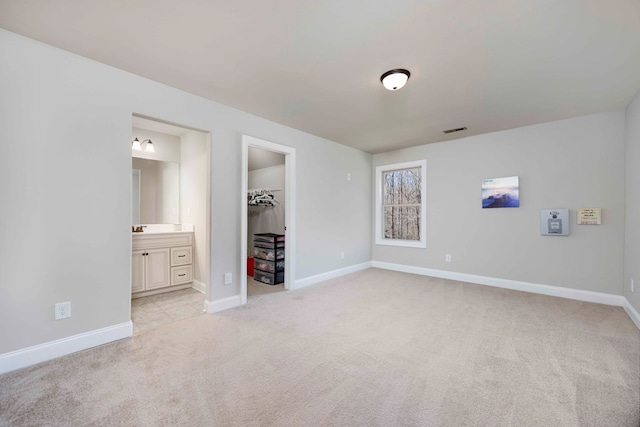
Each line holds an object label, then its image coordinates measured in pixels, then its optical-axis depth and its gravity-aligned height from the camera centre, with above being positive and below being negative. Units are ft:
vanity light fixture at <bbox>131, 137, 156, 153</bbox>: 12.44 +3.30
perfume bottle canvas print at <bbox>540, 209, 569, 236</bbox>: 11.84 -0.45
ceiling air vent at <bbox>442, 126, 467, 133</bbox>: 13.05 +4.14
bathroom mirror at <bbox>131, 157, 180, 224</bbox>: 12.83 +1.15
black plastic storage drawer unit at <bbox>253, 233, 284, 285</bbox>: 14.15 -2.43
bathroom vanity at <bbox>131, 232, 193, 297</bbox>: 11.60 -2.20
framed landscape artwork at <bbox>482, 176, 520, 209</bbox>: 13.09 +1.01
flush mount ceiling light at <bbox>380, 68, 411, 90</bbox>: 7.77 +4.00
